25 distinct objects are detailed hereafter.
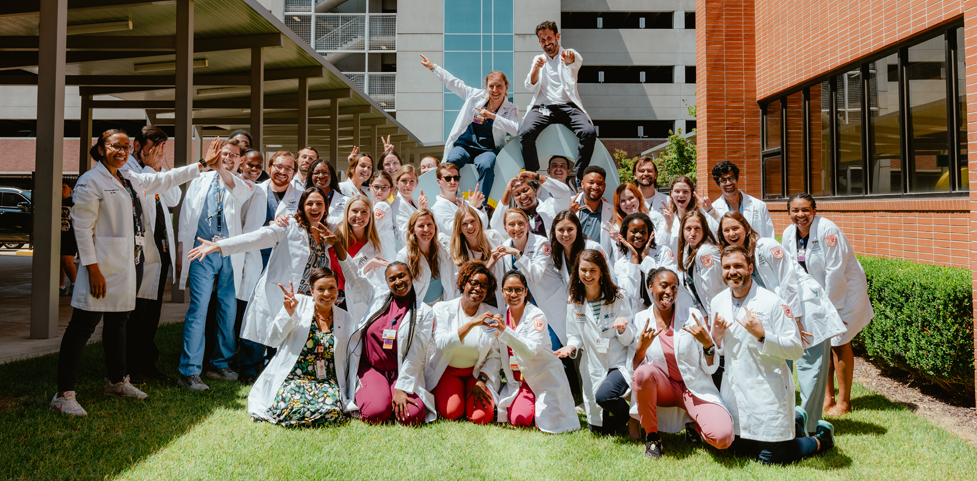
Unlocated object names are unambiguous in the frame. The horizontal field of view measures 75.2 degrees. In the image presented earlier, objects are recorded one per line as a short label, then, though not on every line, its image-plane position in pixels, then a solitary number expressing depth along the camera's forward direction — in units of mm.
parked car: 18891
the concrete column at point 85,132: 15492
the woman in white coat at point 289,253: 5141
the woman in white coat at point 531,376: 4578
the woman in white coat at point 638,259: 5035
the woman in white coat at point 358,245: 5266
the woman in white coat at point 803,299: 4344
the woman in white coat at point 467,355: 4762
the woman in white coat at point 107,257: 4254
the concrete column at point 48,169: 6211
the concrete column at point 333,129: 15273
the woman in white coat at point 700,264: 4816
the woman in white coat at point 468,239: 5414
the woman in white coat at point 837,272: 4867
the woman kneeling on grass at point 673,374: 4047
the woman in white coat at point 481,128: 7500
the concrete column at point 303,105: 12609
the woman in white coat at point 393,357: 4637
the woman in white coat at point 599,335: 4512
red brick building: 6691
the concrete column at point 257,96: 10391
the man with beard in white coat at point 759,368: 3908
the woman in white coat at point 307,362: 4531
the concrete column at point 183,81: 8383
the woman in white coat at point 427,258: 5273
